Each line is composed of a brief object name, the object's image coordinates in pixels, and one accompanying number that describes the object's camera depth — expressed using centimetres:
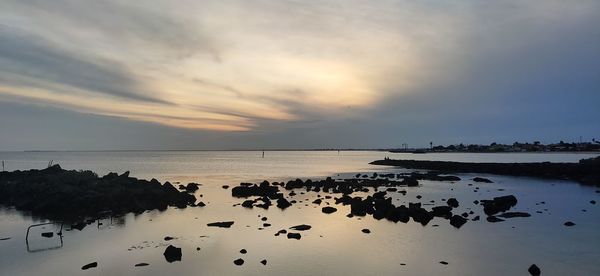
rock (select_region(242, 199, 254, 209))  3882
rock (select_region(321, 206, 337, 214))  3425
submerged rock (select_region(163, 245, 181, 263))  2041
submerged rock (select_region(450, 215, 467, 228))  2853
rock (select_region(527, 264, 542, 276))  1803
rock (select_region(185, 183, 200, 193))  5383
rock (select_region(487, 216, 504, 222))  3030
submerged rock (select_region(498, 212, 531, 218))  3212
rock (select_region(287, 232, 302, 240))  2512
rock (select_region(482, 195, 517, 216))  3412
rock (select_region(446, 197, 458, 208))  3717
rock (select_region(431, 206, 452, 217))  3228
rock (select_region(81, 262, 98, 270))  1933
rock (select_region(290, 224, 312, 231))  2753
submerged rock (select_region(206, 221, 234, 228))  2917
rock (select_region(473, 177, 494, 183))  6461
